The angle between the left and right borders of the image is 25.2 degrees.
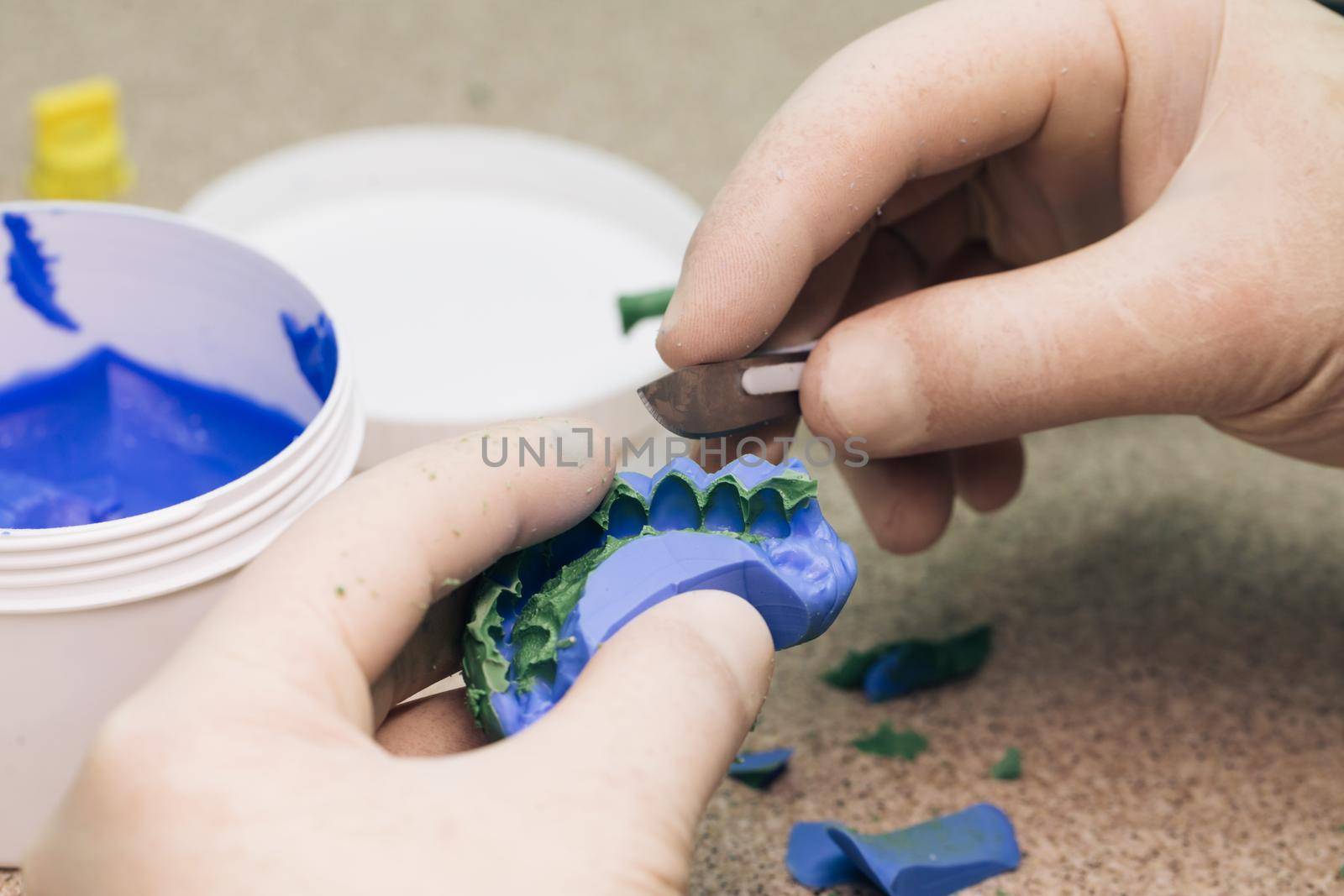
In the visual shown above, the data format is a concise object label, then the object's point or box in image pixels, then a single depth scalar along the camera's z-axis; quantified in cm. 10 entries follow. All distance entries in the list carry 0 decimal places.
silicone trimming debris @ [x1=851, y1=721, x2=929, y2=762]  49
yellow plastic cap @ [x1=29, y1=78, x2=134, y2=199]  61
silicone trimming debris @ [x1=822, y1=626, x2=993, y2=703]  50
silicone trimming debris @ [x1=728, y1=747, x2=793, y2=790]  48
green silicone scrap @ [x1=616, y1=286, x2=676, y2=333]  53
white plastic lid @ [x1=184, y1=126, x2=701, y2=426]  55
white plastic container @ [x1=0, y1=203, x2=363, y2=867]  42
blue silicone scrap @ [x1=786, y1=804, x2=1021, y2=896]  45
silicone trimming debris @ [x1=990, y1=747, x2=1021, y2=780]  48
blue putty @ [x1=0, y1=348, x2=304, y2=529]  46
